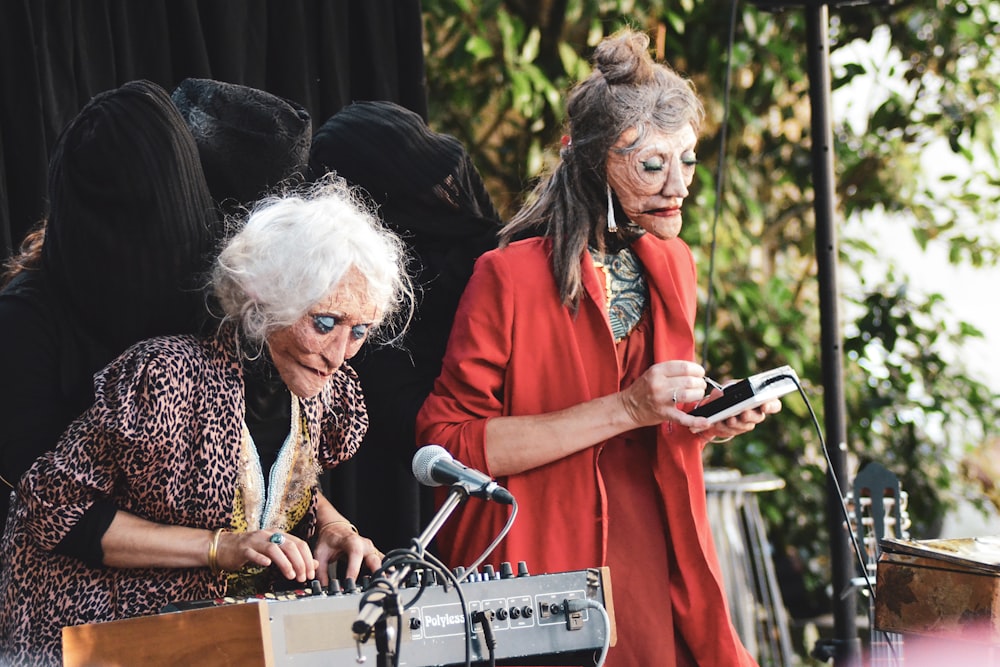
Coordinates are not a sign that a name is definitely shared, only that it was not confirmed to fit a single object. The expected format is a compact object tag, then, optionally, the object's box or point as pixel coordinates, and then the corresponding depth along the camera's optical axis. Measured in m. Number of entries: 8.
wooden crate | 6.86
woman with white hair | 6.67
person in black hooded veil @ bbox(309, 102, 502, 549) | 7.25
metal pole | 7.63
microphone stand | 6.43
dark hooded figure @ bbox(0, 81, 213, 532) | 6.81
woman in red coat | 7.00
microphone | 6.50
